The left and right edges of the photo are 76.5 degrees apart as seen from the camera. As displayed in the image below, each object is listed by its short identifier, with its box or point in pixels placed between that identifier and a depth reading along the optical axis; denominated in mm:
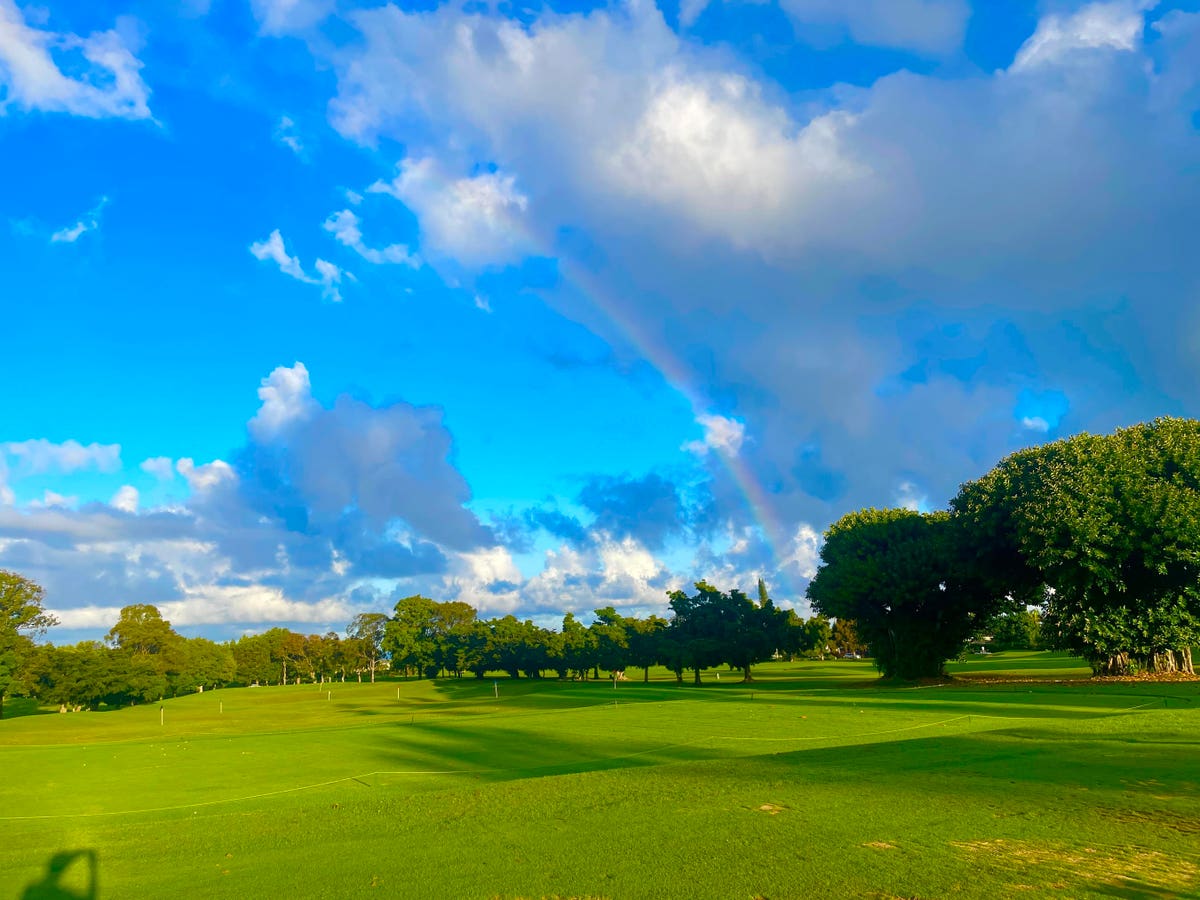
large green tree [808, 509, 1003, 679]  53531
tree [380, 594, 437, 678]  127812
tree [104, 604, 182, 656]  116812
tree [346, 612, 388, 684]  151750
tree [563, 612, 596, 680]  97938
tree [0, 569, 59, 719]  79250
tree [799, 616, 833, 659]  75500
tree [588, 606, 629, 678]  93125
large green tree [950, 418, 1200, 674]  36531
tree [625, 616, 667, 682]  82625
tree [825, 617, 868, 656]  138838
